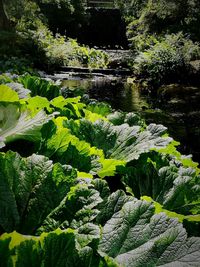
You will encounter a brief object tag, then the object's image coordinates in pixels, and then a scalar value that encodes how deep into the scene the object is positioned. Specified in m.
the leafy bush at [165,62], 14.08
